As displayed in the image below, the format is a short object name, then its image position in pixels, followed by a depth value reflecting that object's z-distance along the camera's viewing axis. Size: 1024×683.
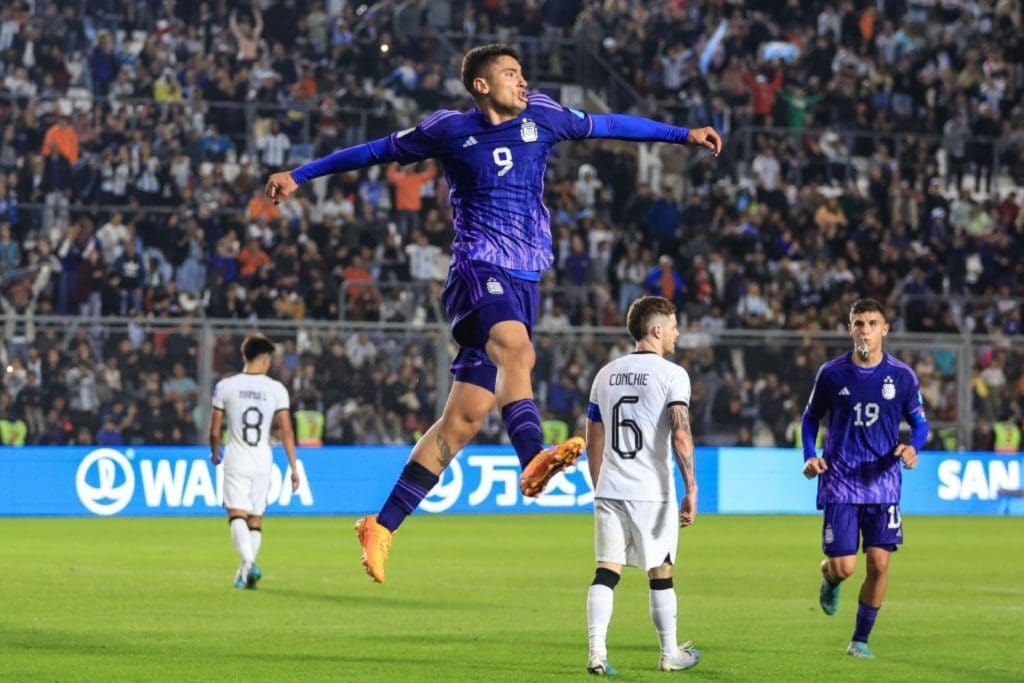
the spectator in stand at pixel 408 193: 31.05
